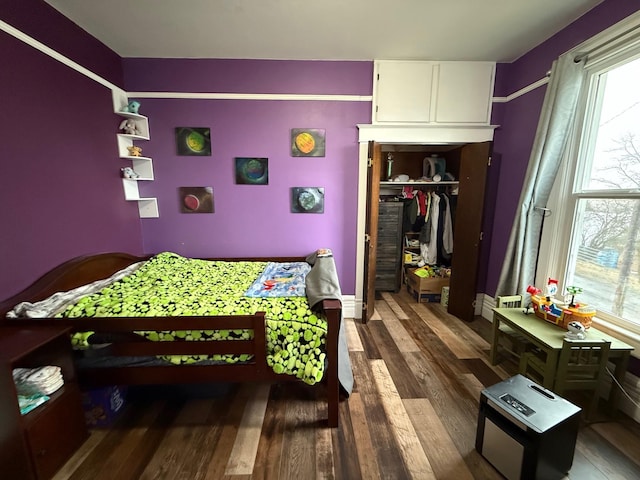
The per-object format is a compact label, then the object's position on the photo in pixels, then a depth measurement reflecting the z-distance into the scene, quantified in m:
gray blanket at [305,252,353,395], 1.56
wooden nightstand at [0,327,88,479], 1.08
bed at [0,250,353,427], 1.40
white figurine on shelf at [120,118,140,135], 2.38
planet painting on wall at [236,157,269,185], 2.62
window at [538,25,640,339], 1.63
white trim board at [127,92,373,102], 2.50
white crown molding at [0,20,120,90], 1.53
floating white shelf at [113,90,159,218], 2.37
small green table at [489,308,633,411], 1.54
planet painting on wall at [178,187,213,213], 2.65
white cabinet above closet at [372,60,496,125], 2.52
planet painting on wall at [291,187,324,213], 2.70
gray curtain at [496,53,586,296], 1.87
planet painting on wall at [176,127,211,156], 2.55
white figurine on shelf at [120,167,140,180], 2.40
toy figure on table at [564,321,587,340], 1.55
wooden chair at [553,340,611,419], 1.51
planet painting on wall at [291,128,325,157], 2.60
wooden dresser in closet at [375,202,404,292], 3.49
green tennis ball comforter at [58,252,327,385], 1.45
